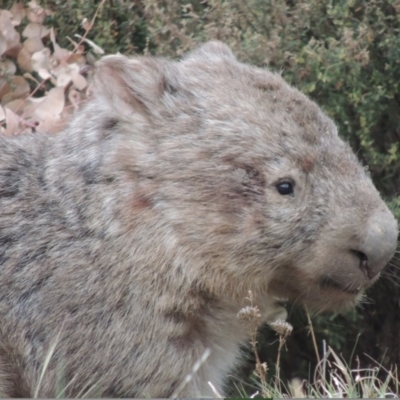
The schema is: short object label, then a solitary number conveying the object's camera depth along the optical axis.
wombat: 7.32
